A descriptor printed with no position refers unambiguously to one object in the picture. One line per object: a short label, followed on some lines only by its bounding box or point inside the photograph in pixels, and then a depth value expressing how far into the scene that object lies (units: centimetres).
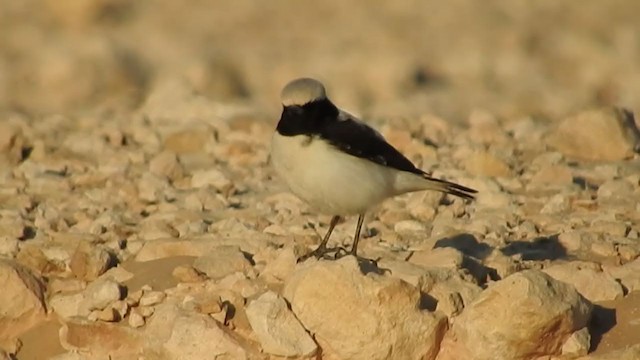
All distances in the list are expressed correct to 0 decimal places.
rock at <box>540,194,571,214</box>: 1797
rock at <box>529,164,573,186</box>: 1908
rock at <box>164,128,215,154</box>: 2127
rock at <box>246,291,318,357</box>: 1348
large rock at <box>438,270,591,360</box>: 1337
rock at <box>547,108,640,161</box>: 2028
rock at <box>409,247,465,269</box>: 1491
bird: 1520
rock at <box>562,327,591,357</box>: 1354
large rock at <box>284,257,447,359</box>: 1352
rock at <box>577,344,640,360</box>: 1330
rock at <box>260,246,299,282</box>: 1467
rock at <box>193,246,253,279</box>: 1486
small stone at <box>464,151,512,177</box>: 1944
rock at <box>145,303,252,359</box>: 1357
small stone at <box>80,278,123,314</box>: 1431
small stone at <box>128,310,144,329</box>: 1412
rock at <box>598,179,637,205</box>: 1827
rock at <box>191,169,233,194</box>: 1923
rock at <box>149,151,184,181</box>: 1967
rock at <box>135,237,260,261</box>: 1562
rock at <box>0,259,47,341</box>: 1450
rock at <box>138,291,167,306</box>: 1435
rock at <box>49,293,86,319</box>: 1444
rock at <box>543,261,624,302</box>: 1462
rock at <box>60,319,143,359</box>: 1405
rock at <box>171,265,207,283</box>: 1473
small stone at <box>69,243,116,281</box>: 1518
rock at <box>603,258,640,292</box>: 1480
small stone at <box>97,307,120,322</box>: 1412
